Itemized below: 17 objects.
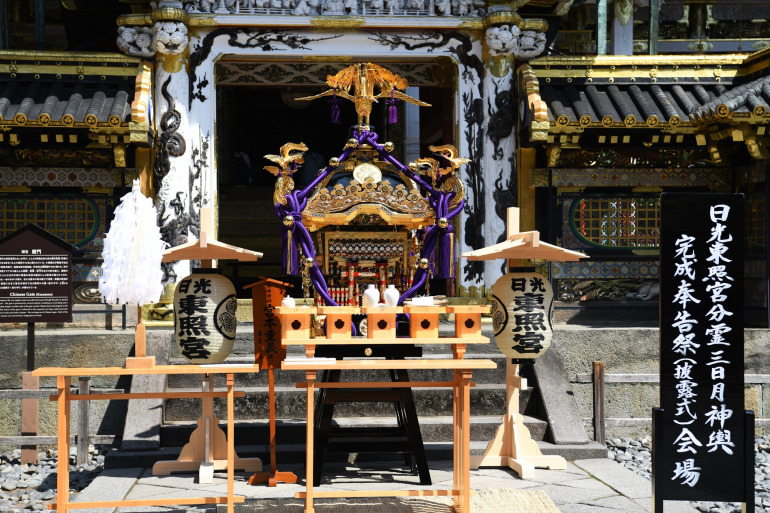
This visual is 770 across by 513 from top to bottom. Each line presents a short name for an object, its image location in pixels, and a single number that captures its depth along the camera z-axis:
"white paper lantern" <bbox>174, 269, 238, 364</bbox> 7.96
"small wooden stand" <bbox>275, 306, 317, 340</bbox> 7.41
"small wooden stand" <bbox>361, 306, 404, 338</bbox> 7.51
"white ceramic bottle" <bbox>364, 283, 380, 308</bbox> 7.69
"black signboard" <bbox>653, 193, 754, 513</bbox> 6.46
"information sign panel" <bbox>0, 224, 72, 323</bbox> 10.06
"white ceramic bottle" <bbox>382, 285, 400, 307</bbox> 7.74
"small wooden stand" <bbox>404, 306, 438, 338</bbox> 7.57
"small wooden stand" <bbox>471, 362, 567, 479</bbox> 9.01
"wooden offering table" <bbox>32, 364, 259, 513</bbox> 7.01
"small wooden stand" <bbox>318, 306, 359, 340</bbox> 7.41
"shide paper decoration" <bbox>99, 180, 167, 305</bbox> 7.41
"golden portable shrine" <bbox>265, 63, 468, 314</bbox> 9.41
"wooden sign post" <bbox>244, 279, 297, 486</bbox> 8.18
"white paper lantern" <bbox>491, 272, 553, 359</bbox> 8.60
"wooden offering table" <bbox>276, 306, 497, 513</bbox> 7.25
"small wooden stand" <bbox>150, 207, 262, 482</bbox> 8.64
